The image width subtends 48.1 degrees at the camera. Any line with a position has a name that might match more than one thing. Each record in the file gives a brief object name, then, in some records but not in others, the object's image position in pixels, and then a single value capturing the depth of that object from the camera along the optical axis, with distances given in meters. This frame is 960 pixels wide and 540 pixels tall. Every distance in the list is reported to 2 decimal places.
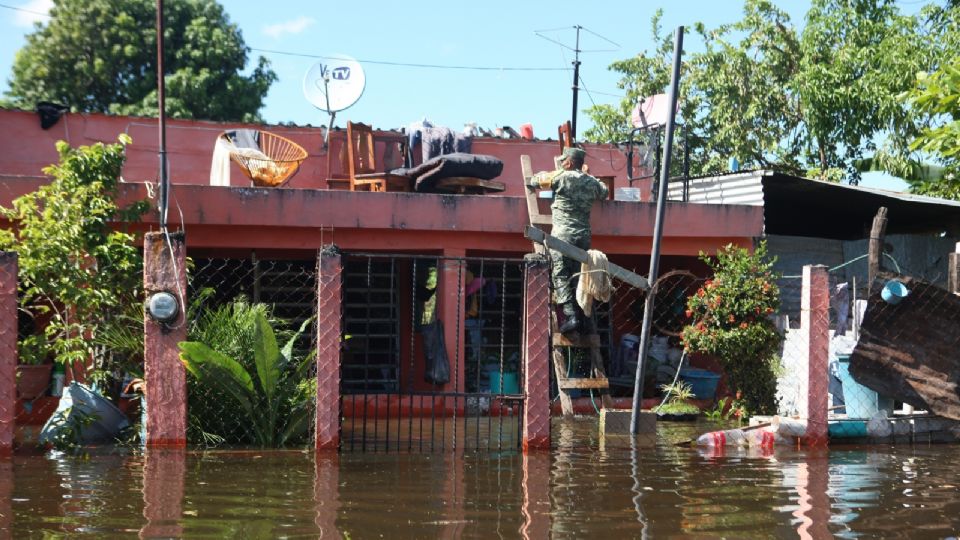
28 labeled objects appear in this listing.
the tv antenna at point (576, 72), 18.25
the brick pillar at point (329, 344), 8.73
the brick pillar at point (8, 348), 8.42
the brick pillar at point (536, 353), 9.06
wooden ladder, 10.76
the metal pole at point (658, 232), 9.68
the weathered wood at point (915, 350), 10.27
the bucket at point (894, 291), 10.11
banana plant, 8.84
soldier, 11.67
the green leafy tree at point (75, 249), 9.87
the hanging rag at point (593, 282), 11.06
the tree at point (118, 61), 26.00
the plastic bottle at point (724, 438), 9.98
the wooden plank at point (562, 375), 10.95
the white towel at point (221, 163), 13.39
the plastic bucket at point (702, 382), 13.28
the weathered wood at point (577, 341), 11.11
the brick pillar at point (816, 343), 9.87
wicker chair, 12.62
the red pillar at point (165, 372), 8.79
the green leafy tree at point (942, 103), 12.05
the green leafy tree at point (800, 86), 17.73
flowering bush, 11.57
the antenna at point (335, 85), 14.38
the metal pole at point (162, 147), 11.09
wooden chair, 13.48
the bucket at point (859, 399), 10.41
